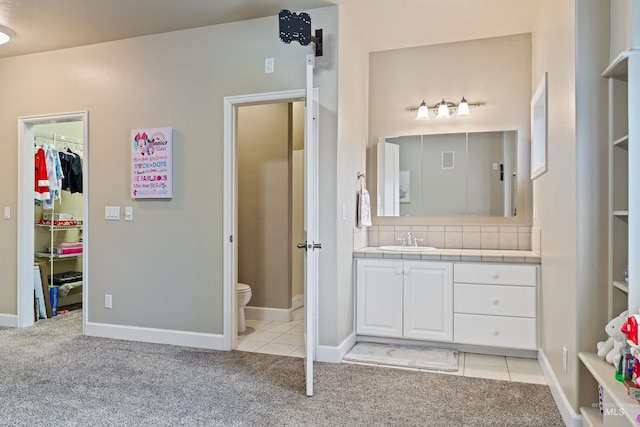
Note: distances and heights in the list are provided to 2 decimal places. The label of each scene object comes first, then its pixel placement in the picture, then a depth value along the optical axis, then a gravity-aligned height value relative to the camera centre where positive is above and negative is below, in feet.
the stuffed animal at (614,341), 5.71 -1.78
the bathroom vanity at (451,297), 10.18 -2.17
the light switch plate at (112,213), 12.09 -0.04
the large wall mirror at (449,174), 12.04 +1.09
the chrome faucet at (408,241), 12.62 -0.88
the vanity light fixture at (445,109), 12.23 +3.01
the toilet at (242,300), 12.66 -2.68
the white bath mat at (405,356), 9.78 -3.54
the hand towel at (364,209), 11.97 +0.07
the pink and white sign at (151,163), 11.52 +1.33
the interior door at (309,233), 8.00 -0.42
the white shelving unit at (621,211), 5.52 +0.00
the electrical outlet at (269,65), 10.70 +3.71
